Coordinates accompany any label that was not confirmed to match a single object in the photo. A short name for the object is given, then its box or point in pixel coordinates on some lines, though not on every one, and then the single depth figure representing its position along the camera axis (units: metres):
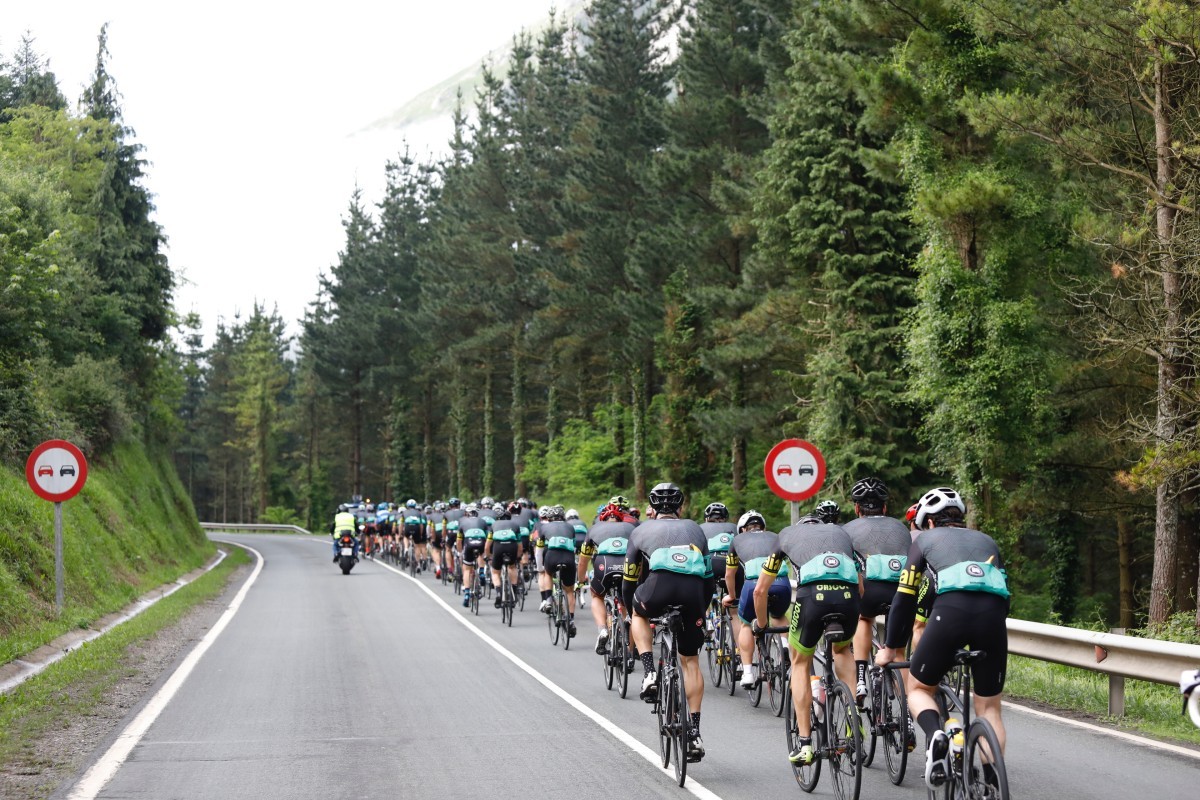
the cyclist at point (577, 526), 19.19
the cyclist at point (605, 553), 13.88
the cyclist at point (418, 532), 36.41
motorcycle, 34.94
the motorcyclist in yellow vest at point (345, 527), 35.41
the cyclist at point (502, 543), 21.17
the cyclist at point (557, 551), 18.09
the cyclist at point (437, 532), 32.66
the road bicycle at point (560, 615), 17.58
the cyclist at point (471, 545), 23.48
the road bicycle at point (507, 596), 20.89
